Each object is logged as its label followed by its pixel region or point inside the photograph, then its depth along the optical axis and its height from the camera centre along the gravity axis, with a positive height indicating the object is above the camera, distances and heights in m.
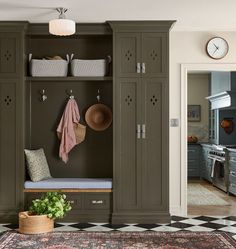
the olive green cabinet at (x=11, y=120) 5.48 +0.09
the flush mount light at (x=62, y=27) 4.62 +1.03
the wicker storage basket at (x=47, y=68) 5.58 +0.73
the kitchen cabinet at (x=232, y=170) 7.69 -0.73
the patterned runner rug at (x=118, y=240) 4.40 -1.14
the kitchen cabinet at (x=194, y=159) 10.20 -0.71
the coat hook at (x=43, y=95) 5.90 +0.41
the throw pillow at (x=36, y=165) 5.51 -0.46
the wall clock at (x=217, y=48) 5.96 +1.05
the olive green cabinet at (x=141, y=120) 5.50 +0.09
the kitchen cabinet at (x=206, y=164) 9.41 -0.79
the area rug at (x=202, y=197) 7.08 -1.18
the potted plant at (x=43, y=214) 4.86 -0.95
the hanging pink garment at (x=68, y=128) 5.77 -0.01
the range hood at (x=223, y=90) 8.42 +0.74
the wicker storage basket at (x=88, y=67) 5.58 +0.74
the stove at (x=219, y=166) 8.15 -0.73
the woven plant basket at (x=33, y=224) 4.86 -1.04
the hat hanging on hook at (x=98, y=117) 5.89 +0.14
